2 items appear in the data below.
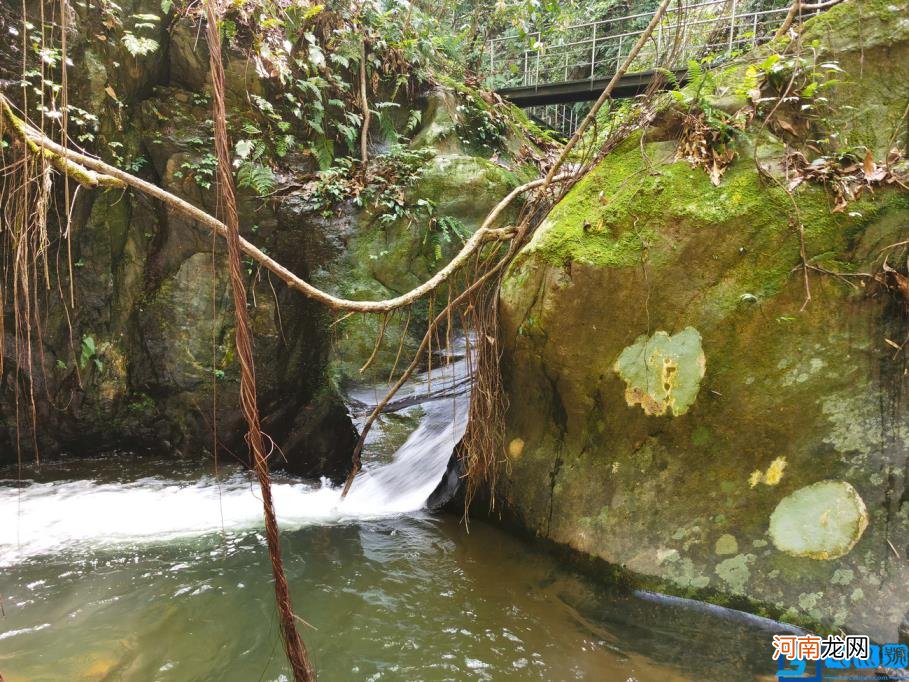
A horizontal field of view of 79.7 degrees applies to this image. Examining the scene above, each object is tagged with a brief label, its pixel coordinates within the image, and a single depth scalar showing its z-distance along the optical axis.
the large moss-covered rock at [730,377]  3.16
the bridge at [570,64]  11.34
